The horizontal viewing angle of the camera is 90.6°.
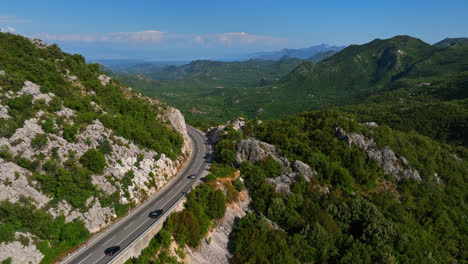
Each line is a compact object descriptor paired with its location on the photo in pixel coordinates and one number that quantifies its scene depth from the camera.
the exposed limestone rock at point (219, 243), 43.53
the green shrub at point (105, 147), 51.06
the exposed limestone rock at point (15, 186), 35.47
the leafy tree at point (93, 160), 46.59
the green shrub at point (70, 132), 48.19
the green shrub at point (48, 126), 46.88
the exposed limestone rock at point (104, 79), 81.16
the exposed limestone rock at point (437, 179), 78.72
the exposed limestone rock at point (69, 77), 69.70
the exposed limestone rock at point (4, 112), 44.72
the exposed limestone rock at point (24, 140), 41.12
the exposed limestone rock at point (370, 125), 93.41
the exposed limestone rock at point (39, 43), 75.86
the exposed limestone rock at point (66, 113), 52.56
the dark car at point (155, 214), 45.56
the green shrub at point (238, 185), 60.19
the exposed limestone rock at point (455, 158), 90.06
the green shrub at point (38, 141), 43.28
